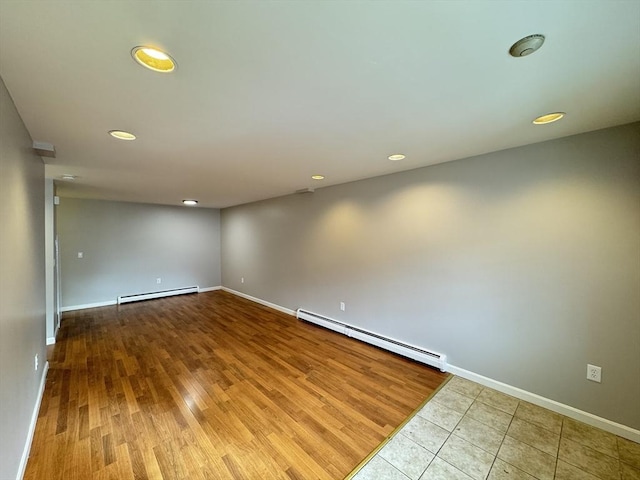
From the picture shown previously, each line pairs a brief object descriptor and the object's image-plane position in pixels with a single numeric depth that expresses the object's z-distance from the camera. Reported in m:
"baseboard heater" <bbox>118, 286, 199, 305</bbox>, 5.61
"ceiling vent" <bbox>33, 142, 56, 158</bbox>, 2.15
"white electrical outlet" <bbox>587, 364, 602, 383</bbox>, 1.99
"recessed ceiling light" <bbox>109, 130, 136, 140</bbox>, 1.93
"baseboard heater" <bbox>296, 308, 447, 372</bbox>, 2.85
